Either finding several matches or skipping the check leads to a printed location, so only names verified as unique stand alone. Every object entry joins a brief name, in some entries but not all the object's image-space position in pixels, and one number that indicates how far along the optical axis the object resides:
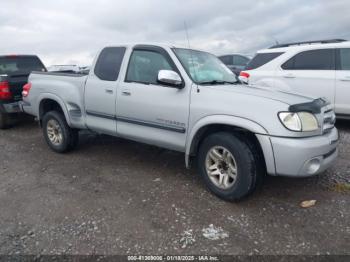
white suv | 6.12
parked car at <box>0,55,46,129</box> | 6.65
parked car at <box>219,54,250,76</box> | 11.97
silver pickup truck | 2.99
